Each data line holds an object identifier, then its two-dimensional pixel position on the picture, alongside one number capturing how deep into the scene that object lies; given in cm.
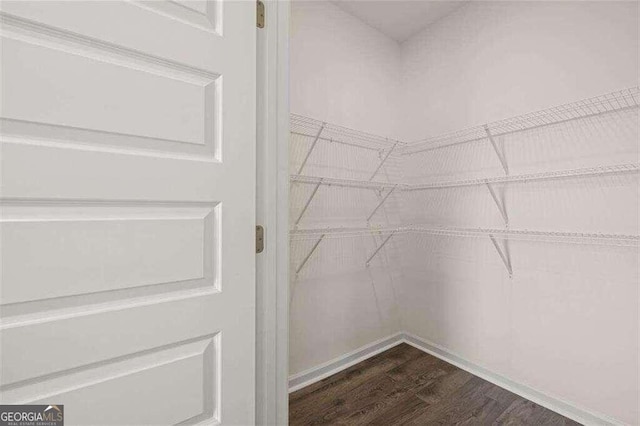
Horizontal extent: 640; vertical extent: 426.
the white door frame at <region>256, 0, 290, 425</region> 100
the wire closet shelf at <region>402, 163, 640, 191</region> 143
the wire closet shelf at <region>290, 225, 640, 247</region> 145
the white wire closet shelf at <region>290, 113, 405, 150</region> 189
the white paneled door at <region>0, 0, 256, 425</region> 66
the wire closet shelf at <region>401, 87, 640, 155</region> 147
